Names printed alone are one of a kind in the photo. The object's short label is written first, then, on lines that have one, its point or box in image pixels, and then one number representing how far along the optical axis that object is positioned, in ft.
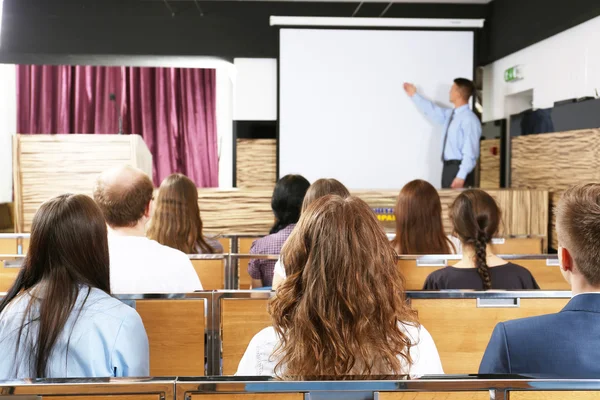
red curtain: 34.14
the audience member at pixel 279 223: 11.47
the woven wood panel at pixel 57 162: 17.63
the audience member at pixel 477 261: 9.05
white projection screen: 24.95
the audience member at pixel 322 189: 9.72
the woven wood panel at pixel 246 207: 19.38
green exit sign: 23.83
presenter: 23.34
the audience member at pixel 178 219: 11.49
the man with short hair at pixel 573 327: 4.57
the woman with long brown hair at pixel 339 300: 4.31
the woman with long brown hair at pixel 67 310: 5.26
